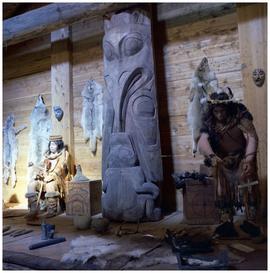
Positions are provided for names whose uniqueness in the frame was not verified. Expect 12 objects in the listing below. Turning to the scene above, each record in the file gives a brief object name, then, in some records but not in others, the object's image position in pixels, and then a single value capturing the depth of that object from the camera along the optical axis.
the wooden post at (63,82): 4.12
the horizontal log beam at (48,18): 3.27
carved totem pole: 2.90
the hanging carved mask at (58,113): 4.11
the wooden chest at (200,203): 2.68
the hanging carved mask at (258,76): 2.92
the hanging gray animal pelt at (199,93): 3.23
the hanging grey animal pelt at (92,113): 3.91
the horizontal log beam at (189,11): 3.29
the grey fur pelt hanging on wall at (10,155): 4.59
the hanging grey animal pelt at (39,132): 4.27
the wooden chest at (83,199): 3.27
